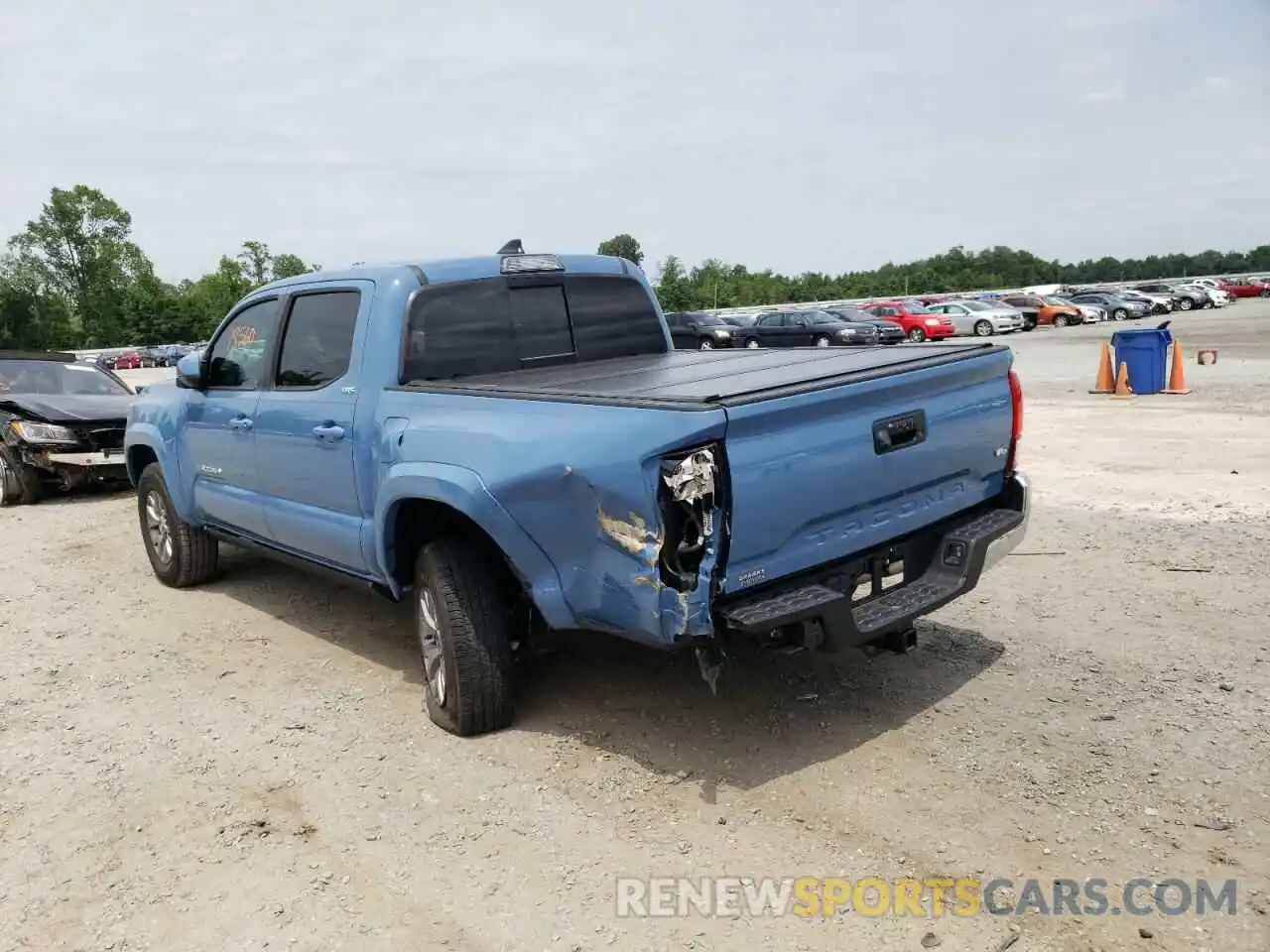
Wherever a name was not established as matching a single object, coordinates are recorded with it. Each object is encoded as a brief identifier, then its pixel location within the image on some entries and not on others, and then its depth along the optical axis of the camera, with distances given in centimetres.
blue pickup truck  335
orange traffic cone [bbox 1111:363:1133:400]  1577
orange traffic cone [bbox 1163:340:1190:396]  1560
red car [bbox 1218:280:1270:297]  7081
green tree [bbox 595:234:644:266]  7428
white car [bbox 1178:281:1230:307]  5806
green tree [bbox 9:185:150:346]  9925
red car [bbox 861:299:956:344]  3775
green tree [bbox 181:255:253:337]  9144
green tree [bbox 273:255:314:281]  10812
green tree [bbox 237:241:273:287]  11475
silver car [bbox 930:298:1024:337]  4091
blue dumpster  1568
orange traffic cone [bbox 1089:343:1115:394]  1631
